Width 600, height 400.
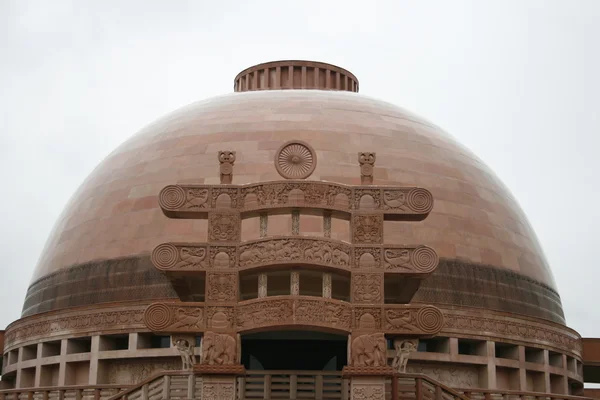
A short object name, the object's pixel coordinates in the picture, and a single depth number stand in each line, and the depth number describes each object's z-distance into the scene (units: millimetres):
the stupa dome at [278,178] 33219
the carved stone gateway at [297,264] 22453
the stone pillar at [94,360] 32156
